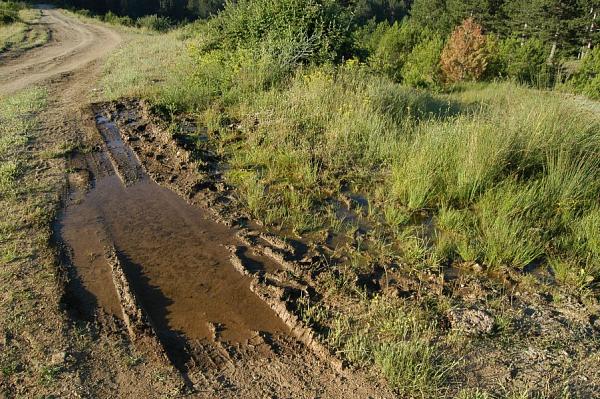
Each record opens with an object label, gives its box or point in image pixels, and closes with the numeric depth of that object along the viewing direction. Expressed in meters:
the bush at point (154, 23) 31.64
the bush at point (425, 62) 24.61
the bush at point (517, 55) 23.12
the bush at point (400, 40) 35.66
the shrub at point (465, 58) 25.45
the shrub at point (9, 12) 23.62
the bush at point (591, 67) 14.77
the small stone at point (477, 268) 3.92
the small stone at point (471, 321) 3.16
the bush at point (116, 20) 31.33
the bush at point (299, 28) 9.41
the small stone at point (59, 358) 2.82
